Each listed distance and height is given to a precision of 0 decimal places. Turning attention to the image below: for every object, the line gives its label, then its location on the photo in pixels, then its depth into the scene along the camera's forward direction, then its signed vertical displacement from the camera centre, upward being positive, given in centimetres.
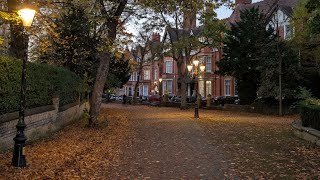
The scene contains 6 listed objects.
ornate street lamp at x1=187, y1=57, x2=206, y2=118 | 1651 +272
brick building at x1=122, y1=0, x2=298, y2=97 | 2552 +463
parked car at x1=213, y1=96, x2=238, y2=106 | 2843 -38
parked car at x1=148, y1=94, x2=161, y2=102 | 3615 -14
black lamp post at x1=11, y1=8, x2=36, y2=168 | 565 -72
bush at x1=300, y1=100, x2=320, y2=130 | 841 -62
